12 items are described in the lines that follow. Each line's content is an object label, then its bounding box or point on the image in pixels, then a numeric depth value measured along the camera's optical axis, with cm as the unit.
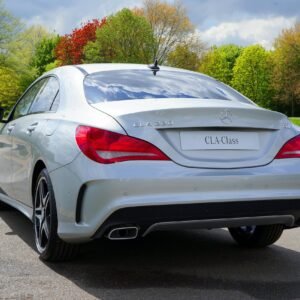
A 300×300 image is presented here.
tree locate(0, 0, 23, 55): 5047
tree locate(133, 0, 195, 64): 6375
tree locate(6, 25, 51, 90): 5106
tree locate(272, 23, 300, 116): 6475
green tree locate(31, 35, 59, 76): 8131
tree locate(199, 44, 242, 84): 6919
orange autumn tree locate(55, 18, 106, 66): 7069
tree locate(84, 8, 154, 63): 6159
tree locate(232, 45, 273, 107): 7019
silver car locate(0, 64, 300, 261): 354
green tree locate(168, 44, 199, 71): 6112
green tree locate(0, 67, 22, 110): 5341
